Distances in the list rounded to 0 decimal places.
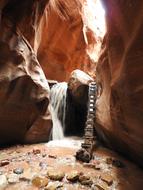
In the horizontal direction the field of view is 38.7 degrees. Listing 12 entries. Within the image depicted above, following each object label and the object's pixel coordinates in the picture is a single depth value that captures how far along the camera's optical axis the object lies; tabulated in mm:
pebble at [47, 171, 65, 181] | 3781
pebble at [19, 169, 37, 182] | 3698
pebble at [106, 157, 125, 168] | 4682
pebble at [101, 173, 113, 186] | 3800
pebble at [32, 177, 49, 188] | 3508
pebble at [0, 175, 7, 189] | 3430
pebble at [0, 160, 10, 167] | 4345
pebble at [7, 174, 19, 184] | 3603
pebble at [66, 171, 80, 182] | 3787
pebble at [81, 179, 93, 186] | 3689
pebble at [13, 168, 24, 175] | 3966
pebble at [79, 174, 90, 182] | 3803
